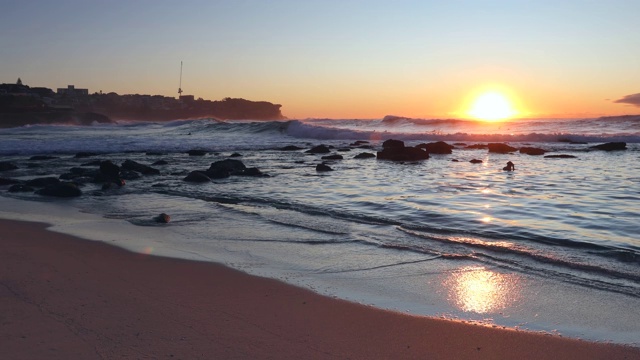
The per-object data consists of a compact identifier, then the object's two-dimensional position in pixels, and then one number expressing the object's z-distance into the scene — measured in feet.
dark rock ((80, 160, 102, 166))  65.21
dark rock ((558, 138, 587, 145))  115.34
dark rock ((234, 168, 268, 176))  53.78
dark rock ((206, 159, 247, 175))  54.65
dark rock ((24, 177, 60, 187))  43.09
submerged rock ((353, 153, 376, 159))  75.39
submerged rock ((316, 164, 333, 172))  57.06
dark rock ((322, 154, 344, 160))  72.69
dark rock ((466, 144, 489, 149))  101.26
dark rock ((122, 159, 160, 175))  55.57
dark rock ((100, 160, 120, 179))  49.49
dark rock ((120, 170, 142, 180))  50.70
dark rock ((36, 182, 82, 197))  39.01
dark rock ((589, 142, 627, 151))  90.22
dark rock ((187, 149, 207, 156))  85.61
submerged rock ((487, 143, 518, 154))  89.97
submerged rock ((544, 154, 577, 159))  75.98
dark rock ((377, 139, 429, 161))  72.36
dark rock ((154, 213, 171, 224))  29.53
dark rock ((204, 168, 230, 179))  51.19
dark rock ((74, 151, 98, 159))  79.74
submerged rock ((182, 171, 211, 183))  48.52
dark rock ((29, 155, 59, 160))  74.74
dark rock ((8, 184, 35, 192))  41.50
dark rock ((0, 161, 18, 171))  59.41
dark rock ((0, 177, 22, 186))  45.68
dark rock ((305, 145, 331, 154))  88.06
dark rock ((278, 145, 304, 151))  97.45
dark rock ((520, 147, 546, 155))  83.82
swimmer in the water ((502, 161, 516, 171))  58.35
